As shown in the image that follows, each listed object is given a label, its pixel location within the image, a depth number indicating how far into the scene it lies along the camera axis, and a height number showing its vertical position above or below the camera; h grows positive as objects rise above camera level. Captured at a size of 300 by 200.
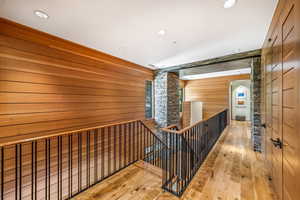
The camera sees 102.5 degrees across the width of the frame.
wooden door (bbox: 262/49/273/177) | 2.05 -0.14
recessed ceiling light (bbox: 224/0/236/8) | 1.65 +1.37
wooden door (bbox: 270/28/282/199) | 1.52 -0.10
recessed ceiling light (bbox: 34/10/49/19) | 1.90 +1.38
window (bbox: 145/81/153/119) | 5.18 +0.00
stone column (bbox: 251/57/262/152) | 3.26 -0.11
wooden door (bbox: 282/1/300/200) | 1.05 -0.02
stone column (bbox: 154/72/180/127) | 5.00 +0.09
